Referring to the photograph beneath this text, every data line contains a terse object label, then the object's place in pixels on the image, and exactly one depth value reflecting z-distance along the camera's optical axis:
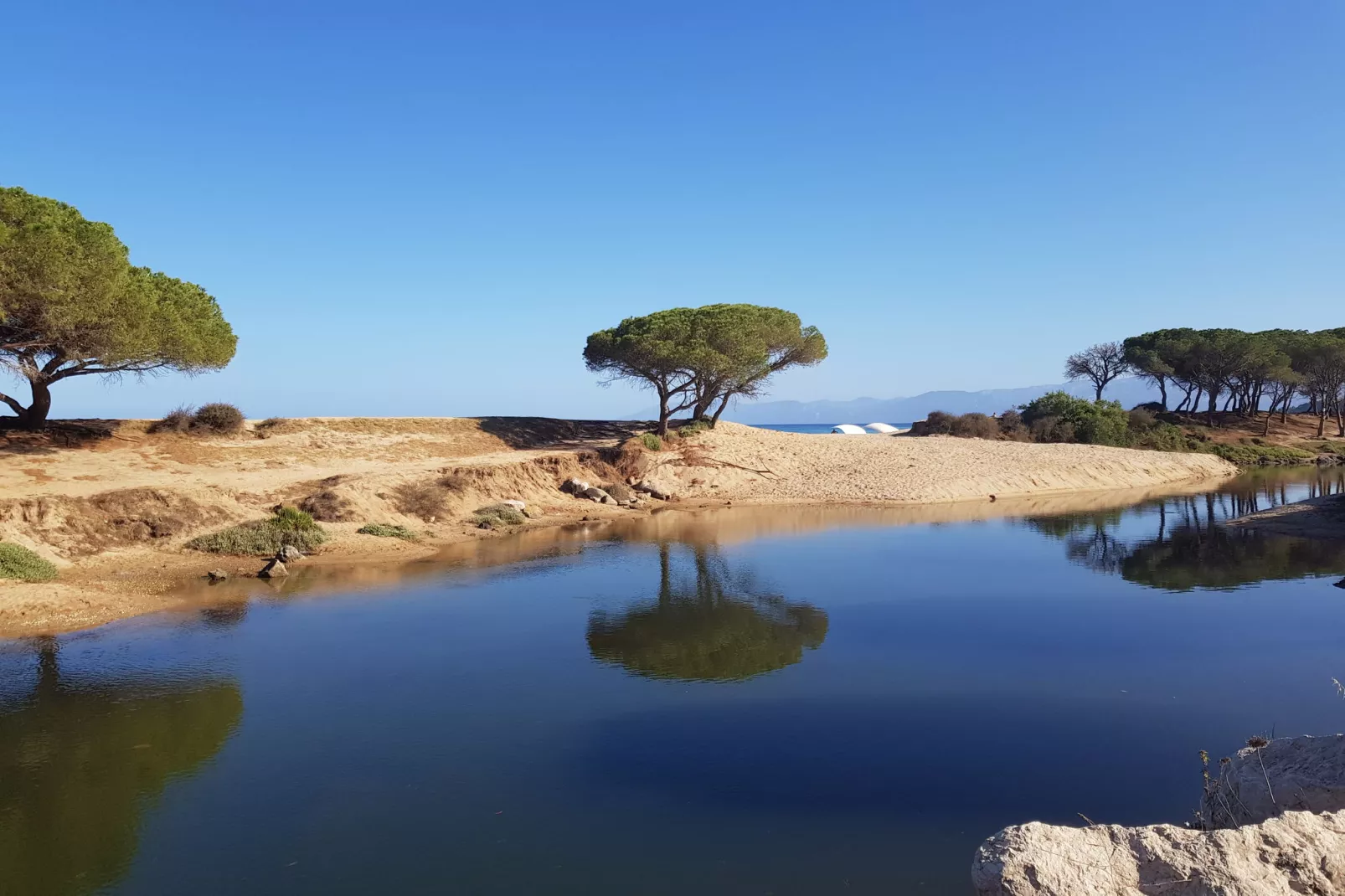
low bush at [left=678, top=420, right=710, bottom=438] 44.47
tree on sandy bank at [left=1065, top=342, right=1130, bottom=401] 78.50
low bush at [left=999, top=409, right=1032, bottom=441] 54.81
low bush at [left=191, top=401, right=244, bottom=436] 33.50
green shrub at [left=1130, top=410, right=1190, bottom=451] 56.28
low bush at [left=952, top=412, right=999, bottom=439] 54.34
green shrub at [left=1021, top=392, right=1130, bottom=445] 55.19
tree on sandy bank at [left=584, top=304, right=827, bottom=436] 42.69
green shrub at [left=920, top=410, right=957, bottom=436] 56.38
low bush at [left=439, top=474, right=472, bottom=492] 30.36
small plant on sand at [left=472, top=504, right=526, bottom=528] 28.94
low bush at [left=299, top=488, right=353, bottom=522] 25.69
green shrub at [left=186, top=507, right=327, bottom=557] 22.64
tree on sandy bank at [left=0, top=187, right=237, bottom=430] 24.59
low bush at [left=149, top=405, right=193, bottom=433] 32.62
